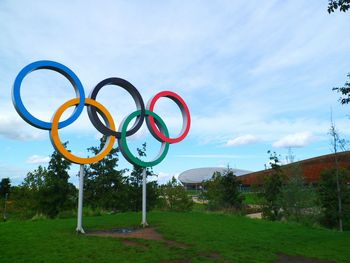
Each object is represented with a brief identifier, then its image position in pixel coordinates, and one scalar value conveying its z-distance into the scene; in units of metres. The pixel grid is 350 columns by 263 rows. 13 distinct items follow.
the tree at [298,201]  22.34
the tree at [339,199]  21.45
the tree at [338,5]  8.70
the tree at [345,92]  9.94
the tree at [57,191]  23.50
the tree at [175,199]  28.15
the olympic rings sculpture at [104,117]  12.61
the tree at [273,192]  24.92
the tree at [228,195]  28.91
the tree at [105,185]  23.92
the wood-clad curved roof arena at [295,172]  26.20
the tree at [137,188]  24.00
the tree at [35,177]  33.24
